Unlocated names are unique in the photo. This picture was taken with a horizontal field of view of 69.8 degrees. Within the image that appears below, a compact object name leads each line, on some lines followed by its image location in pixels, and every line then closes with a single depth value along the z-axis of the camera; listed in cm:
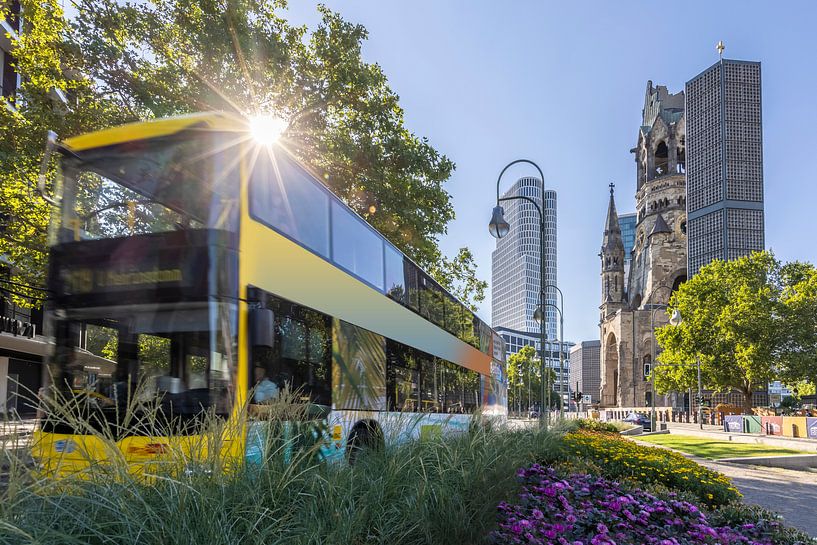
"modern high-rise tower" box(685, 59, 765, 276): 7125
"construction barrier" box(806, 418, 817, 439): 2579
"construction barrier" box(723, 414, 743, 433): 3262
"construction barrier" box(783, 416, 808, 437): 2645
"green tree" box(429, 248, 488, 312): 2534
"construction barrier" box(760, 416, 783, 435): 2838
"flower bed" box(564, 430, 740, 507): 730
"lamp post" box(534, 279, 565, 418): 3807
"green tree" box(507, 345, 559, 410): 9044
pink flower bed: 434
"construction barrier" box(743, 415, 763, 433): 3005
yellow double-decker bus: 534
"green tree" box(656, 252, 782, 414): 4012
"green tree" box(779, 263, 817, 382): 3872
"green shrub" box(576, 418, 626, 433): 2150
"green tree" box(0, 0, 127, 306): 1396
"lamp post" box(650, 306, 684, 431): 3395
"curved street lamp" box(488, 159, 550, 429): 1614
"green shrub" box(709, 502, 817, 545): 523
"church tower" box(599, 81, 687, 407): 7950
